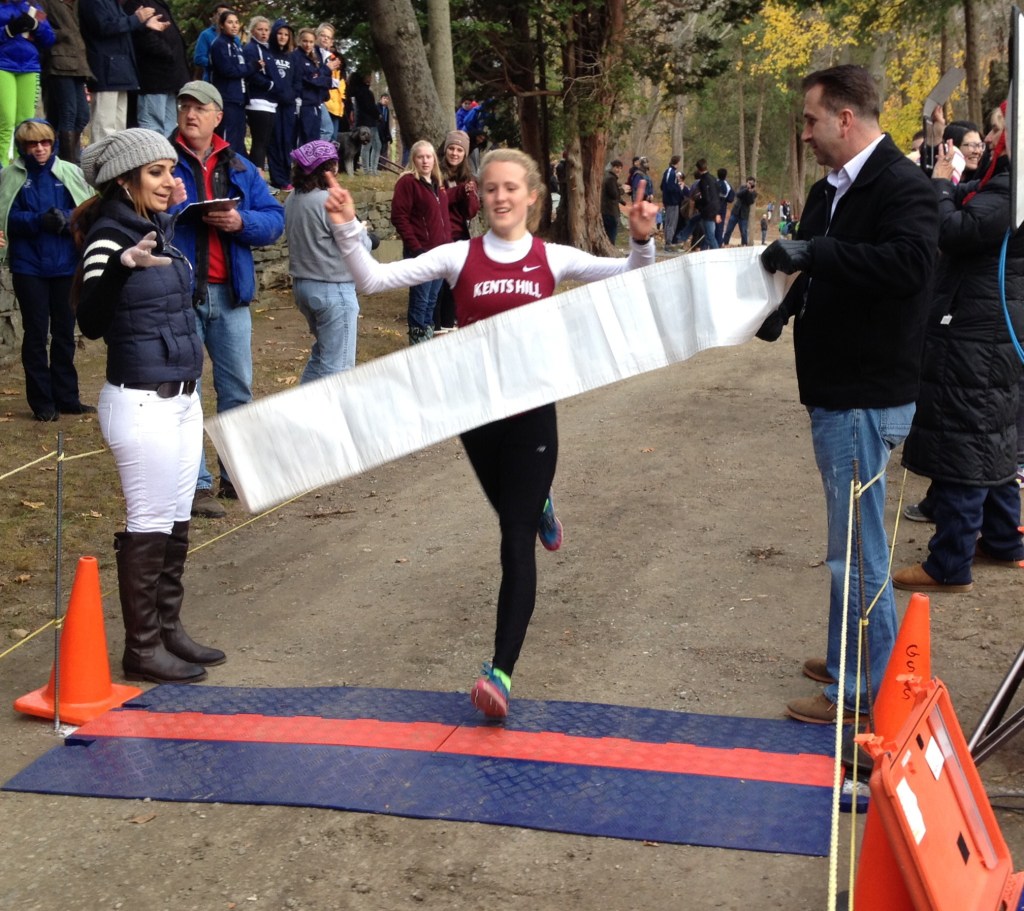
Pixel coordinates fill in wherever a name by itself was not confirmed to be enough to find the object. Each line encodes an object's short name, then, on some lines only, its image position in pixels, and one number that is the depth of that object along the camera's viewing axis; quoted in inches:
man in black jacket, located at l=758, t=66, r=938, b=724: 171.3
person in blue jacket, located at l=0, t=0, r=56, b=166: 445.4
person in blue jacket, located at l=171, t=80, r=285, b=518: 284.7
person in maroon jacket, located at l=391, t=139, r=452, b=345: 488.7
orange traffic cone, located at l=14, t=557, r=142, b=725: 202.1
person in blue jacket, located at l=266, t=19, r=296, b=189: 626.8
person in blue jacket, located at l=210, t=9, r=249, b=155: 582.6
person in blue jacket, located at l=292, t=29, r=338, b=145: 645.9
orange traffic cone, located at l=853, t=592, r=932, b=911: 175.6
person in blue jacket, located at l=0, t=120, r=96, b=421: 383.2
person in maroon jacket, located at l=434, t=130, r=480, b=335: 533.6
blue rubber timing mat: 164.2
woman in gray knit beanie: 204.2
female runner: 189.3
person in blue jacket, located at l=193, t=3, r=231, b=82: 588.7
